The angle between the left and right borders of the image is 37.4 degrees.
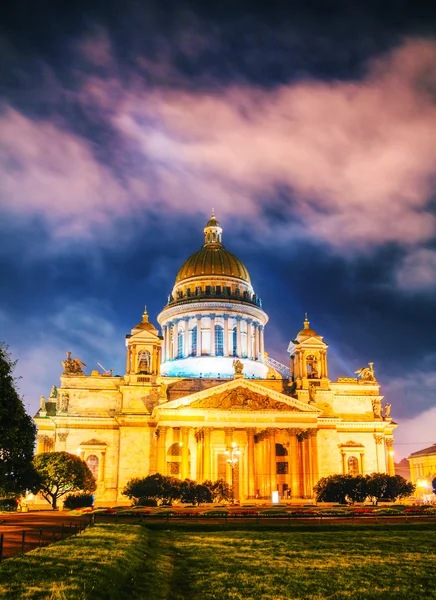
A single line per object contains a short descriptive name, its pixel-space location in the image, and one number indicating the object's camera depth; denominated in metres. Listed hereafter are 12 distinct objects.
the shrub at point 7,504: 55.03
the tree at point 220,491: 64.00
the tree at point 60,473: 58.75
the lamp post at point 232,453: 62.30
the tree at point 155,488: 62.00
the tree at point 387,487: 63.53
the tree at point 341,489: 63.22
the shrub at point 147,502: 59.64
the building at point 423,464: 146.38
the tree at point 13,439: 33.06
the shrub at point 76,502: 55.72
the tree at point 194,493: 61.44
